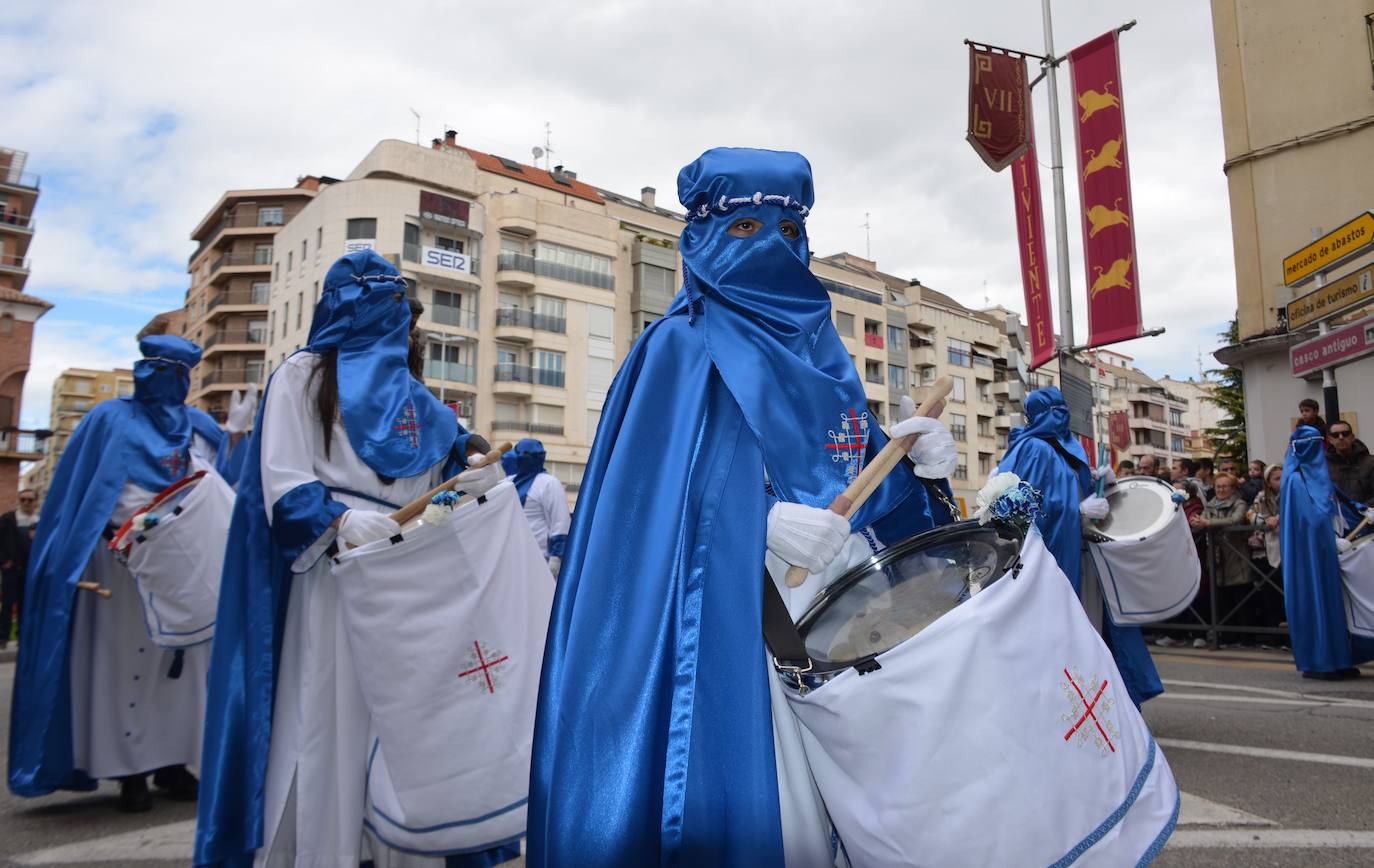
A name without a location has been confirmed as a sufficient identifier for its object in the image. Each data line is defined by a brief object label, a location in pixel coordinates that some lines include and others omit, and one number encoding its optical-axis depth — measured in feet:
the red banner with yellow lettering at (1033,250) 52.49
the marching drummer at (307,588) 10.48
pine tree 129.49
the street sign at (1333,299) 36.06
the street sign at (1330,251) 36.83
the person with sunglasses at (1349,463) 31.71
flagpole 53.52
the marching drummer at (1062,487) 20.26
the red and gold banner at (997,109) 51.26
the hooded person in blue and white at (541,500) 32.45
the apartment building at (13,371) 158.40
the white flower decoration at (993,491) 7.16
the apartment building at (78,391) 384.27
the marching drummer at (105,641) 16.08
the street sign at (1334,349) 35.60
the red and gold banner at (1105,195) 46.70
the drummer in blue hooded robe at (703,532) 6.69
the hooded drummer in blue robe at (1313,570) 27.94
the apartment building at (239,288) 217.97
